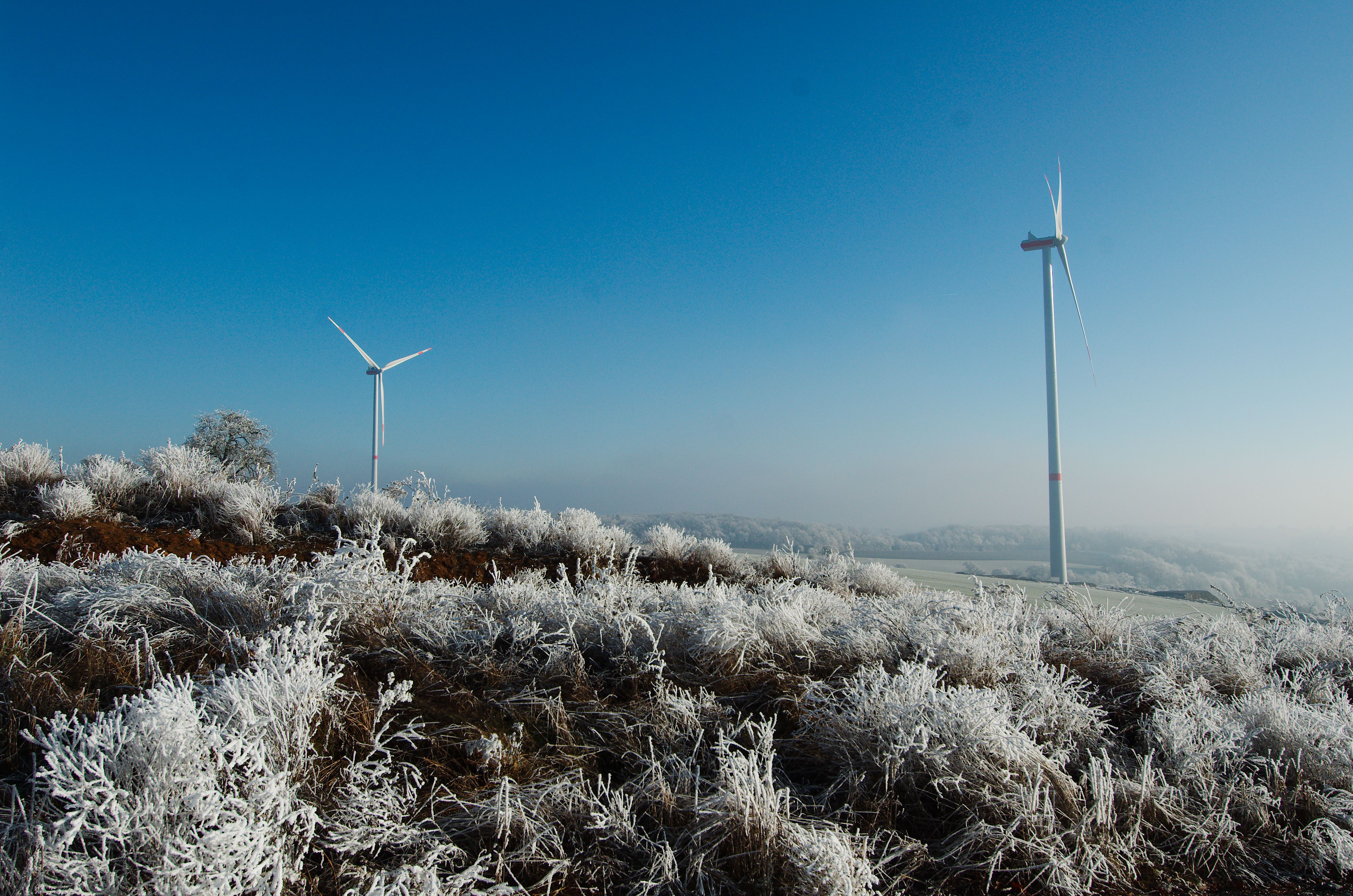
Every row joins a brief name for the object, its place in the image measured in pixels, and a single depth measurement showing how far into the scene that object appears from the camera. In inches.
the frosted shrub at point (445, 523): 379.6
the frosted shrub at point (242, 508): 362.6
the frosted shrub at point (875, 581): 360.2
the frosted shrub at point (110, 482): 386.9
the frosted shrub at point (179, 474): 403.5
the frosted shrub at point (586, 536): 390.6
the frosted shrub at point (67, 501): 341.1
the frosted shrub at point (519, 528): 400.5
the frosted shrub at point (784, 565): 390.6
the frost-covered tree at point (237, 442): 772.6
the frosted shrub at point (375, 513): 387.2
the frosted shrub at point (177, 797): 83.7
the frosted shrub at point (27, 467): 393.7
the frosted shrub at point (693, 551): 405.4
